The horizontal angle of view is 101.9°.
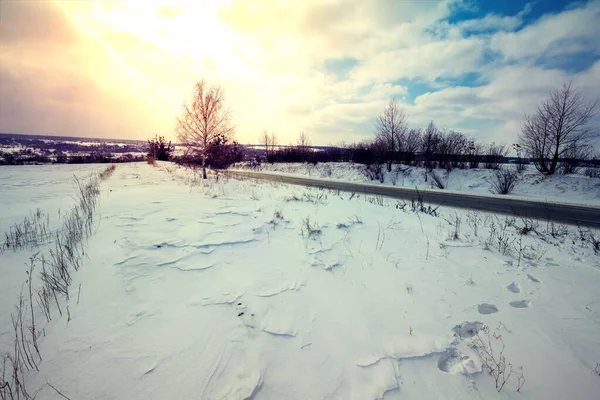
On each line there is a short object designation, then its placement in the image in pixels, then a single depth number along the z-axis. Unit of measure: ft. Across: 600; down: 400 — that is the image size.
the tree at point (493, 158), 66.13
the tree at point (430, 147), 73.61
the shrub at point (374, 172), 72.47
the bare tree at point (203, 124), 57.62
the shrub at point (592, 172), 49.09
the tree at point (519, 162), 59.42
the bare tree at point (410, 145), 81.71
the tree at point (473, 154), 68.64
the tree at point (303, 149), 127.54
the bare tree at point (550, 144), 51.51
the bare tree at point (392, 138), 77.56
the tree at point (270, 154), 140.26
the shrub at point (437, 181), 59.28
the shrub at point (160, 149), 150.92
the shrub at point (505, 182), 49.83
